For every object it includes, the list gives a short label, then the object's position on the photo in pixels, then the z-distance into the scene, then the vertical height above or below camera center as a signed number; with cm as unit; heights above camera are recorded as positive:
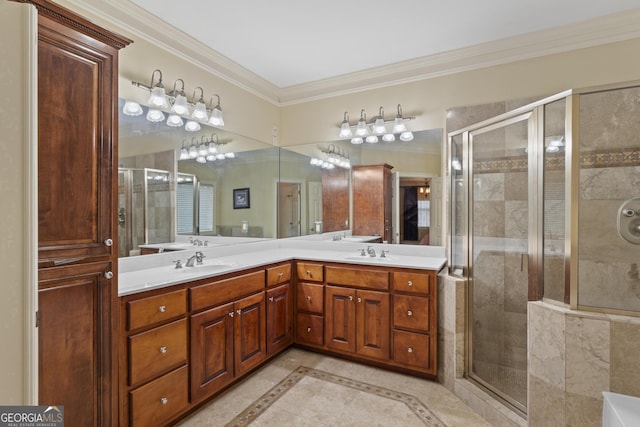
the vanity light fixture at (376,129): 293 +80
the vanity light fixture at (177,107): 223 +81
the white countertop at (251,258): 191 -39
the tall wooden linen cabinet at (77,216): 124 -1
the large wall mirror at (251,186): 217 +23
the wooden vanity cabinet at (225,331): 195 -81
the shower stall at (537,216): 159 -2
